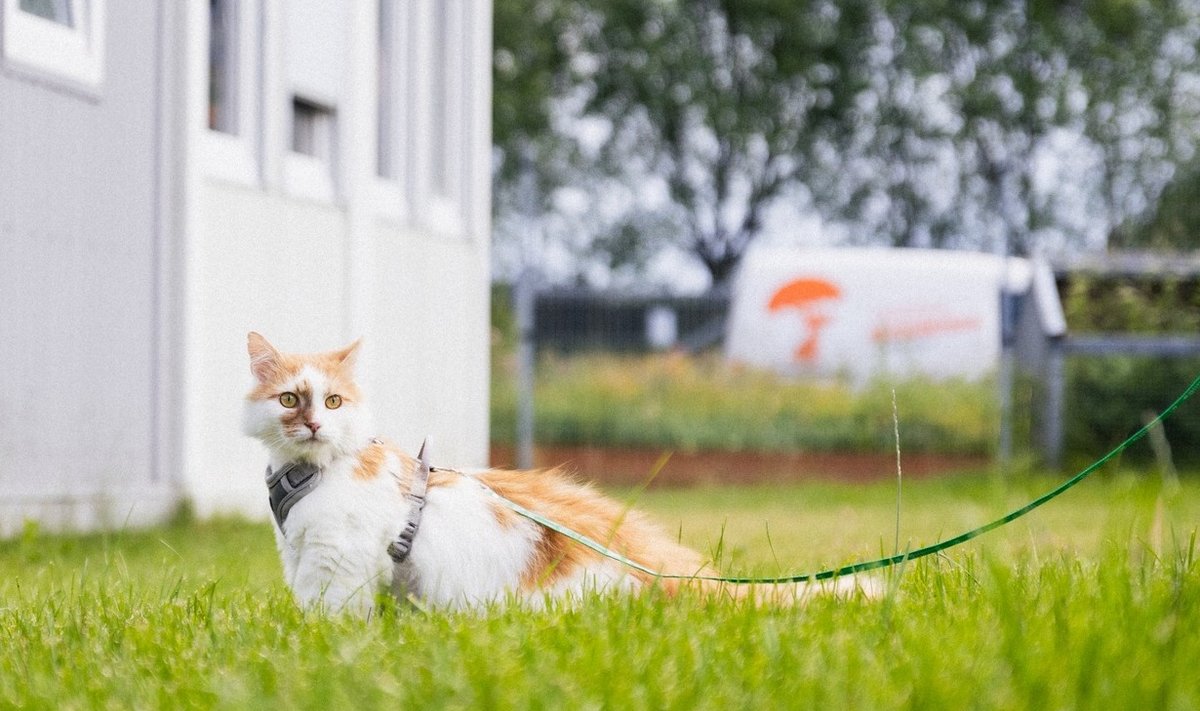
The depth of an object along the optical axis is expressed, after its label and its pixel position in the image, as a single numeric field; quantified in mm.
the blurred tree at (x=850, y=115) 26750
